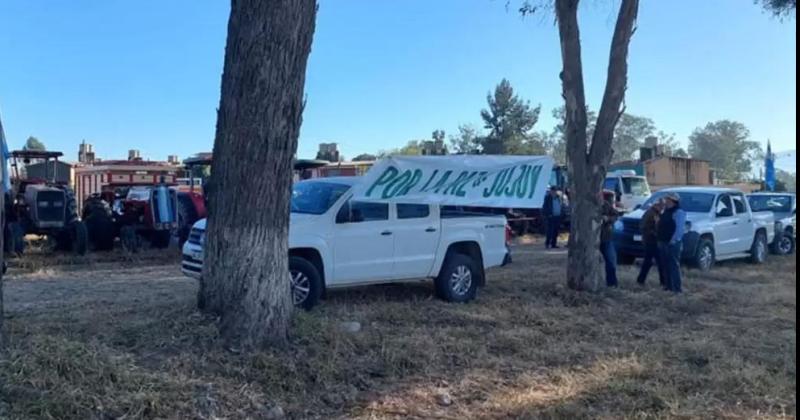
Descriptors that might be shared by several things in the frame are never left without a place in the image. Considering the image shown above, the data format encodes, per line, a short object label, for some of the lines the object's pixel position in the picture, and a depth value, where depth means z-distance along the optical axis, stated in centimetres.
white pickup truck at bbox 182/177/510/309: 958
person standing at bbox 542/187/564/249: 2128
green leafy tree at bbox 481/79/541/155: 5831
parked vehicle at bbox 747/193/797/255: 2035
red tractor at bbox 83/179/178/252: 1709
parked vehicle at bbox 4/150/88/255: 1567
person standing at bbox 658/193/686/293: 1222
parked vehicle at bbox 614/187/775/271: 1595
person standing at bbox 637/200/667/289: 1256
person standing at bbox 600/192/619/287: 1234
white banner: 1016
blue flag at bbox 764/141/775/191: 3412
